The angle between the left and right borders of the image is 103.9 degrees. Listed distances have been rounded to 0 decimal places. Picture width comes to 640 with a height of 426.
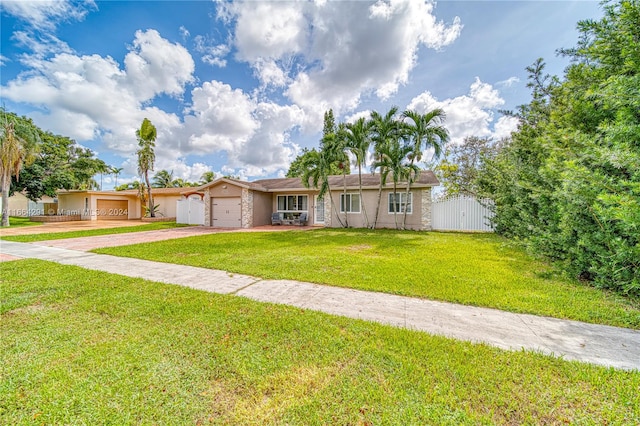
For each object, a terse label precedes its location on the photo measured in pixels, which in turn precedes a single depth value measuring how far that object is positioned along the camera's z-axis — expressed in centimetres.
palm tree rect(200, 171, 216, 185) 3871
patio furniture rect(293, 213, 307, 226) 1786
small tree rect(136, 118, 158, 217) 2138
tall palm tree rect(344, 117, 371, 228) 1341
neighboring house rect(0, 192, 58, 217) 2877
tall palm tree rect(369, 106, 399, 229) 1320
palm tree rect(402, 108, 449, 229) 1307
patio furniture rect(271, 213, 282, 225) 1864
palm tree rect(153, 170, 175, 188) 3716
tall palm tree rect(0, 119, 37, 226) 1608
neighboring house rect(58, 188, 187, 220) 2397
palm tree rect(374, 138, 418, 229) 1314
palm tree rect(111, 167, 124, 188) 4251
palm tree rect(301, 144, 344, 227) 1413
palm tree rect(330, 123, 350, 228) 1371
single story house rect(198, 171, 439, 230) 1501
